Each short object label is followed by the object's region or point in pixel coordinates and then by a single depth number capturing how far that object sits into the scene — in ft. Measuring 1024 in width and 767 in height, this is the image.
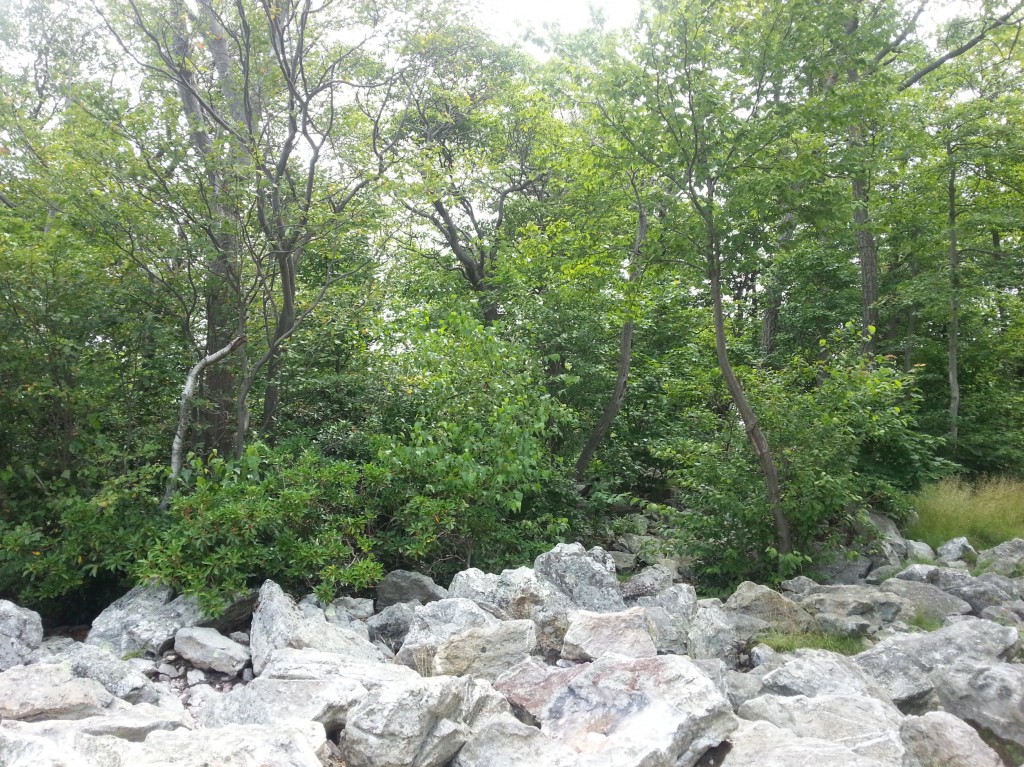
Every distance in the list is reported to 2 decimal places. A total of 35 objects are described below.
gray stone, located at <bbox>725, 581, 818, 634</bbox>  18.61
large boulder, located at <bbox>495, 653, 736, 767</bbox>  11.26
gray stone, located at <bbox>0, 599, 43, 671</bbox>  15.79
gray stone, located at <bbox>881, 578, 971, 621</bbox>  19.77
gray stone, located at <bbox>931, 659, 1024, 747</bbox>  12.77
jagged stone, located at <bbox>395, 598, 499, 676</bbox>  15.72
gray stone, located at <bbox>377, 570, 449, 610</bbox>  20.17
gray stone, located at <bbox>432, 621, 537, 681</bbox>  15.15
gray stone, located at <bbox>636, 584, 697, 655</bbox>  17.35
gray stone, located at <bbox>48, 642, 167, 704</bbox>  14.08
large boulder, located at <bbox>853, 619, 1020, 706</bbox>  14.73
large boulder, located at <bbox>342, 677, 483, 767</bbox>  11.39
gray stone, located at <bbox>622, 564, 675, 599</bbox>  21.39
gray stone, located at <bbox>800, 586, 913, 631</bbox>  19.07
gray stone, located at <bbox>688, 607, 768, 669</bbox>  17.10
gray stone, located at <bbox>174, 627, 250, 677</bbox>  16.29
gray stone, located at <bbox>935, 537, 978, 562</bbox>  27.12
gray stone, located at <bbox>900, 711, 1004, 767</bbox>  11.16
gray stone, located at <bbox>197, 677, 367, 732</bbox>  12.55
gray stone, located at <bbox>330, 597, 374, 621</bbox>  19.08
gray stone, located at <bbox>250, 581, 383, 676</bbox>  15.84
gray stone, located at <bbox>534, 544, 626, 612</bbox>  19.83
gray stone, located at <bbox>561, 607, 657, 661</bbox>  15.57
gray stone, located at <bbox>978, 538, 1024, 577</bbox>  24.57
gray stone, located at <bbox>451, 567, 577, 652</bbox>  17.01
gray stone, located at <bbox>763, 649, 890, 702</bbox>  13.94
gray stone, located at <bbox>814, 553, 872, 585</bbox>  25.05
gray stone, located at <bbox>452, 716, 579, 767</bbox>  11.18
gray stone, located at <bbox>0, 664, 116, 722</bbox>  12.00
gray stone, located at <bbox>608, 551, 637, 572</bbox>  25.50
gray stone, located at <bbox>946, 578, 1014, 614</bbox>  20.45
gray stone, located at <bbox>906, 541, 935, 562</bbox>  27.35
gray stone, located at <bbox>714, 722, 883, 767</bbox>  10.75
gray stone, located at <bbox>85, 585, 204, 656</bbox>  16.98
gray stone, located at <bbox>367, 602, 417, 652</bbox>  18.28
